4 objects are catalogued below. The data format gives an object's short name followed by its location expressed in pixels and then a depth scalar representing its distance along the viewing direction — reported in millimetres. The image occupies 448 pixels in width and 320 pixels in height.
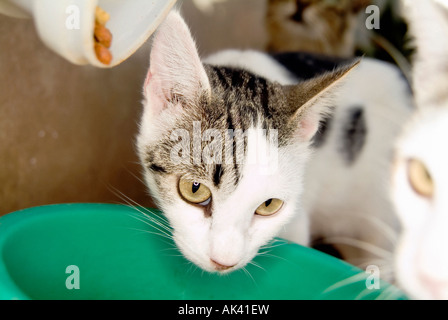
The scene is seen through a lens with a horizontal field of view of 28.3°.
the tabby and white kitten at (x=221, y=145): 356
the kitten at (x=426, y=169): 324
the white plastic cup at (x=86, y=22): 323
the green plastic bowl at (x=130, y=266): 370
